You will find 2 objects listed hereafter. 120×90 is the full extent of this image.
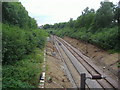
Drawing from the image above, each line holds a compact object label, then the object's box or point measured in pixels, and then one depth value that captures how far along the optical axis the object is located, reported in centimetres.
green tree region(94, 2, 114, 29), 2128
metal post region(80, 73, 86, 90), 324
